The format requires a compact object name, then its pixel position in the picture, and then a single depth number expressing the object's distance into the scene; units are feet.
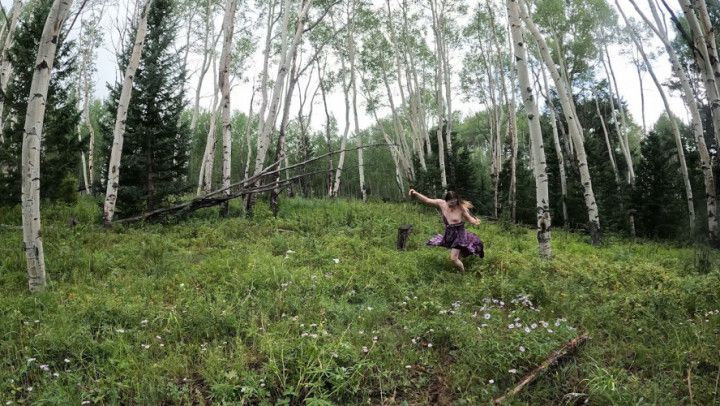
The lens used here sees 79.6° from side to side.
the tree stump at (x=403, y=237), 30.10
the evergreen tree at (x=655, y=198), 58.34
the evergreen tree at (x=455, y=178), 61.72
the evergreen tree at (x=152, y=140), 37.50
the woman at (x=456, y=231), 23.72
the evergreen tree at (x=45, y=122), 35.65
